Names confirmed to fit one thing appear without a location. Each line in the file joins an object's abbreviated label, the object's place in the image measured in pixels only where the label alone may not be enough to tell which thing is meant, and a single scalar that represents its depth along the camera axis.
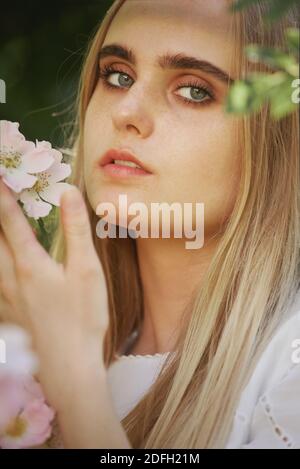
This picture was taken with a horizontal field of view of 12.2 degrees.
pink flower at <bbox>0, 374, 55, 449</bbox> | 0.98
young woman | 0.97
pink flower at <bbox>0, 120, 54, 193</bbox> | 0.99
